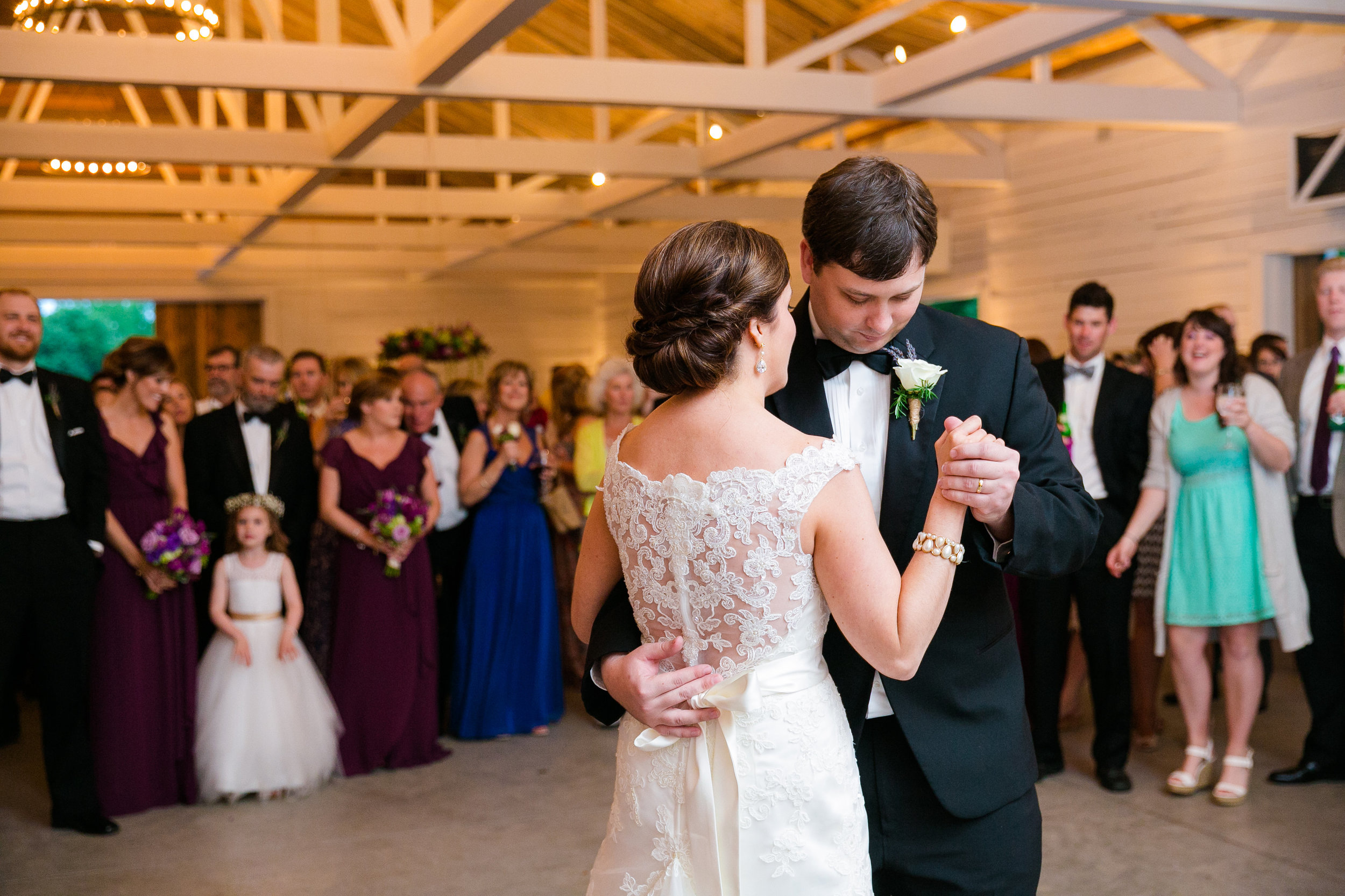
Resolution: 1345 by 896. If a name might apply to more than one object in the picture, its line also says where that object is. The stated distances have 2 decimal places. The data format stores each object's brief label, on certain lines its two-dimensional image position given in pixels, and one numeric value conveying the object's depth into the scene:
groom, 1.66
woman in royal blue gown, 5.69
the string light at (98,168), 9.04
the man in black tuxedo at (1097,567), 4.62
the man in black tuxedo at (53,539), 4.20
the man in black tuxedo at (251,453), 5.07
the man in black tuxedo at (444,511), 5.88
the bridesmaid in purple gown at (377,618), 5.11
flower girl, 4.71
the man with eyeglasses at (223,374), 6.29
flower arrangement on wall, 9.33
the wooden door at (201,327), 15.46
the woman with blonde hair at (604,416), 6.16
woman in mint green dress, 4.44
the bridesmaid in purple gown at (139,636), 4.59
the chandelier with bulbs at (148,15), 5.05
